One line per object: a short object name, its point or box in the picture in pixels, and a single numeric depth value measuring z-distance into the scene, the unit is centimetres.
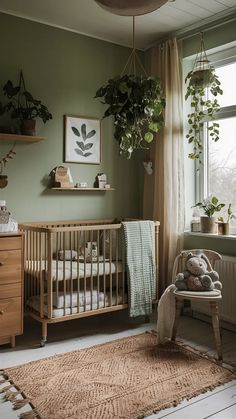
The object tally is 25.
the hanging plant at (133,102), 285
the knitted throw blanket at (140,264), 298
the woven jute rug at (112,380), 187
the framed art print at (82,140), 337
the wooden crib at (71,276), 268
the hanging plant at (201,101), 309
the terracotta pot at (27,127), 299
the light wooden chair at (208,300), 245
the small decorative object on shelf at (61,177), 326
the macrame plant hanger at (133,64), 375
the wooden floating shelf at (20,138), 291
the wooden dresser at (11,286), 256
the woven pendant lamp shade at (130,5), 146
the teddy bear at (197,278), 259
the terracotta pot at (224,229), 312
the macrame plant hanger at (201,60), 327
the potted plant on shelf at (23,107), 290
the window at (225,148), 324
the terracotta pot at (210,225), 325
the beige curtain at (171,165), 341
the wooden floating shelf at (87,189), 328
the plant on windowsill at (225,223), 312
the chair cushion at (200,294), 248
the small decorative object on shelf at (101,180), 355
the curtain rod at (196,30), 305
